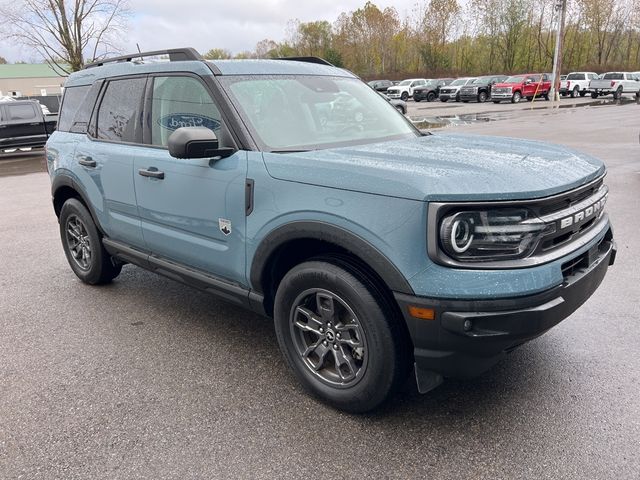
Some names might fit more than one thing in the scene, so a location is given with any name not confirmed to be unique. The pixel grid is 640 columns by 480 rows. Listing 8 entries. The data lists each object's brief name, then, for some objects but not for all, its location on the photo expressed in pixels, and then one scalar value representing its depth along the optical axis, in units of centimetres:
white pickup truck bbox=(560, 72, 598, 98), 4084
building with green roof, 7369
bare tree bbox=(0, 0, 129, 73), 2719
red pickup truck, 3584
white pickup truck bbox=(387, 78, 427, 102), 4323
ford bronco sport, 229
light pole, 3322
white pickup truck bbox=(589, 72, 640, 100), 3769
